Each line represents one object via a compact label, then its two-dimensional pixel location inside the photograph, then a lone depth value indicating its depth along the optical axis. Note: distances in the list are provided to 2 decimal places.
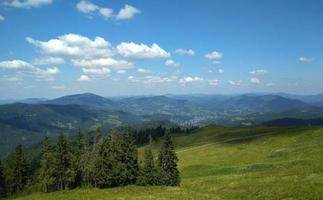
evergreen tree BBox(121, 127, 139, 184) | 66.44
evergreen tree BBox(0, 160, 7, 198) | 105.06
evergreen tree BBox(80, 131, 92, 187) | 82.62
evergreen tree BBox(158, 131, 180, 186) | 62.41
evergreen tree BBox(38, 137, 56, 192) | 83.22
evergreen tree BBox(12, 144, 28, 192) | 101.62
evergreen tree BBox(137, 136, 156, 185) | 62.19
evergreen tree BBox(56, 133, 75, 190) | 80.06
